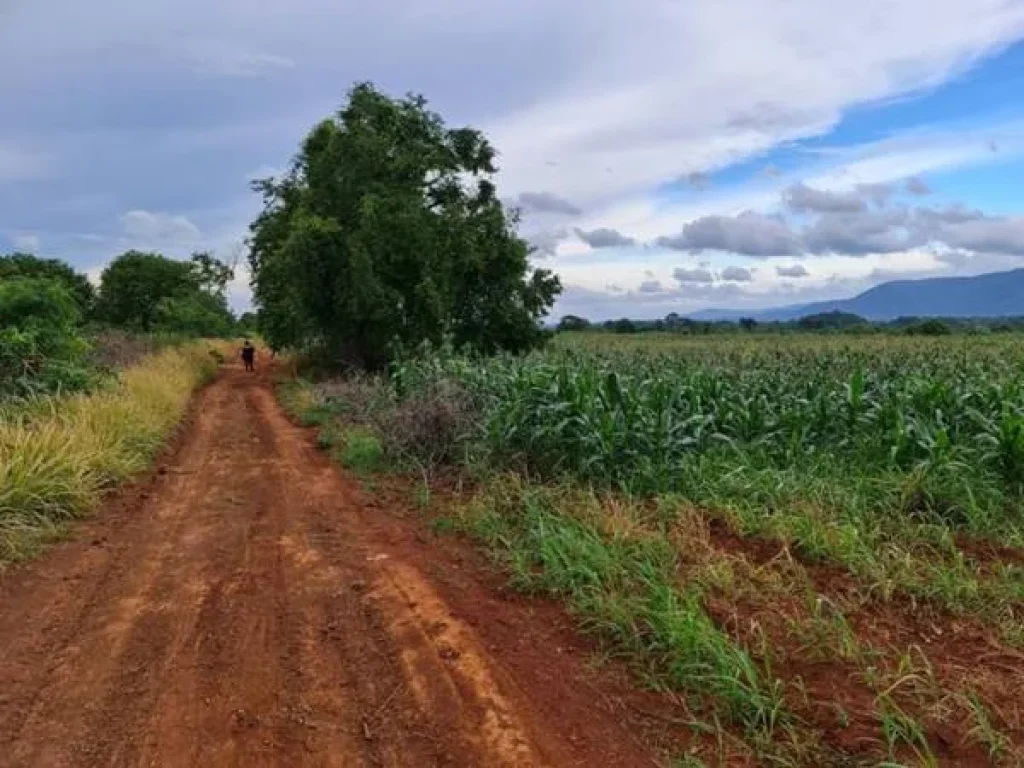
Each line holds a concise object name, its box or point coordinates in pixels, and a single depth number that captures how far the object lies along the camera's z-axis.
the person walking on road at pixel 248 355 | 32.44
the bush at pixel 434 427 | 9.77
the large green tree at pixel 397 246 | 21.72
